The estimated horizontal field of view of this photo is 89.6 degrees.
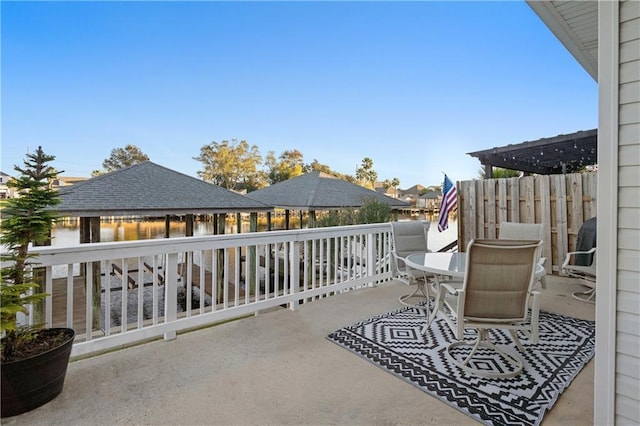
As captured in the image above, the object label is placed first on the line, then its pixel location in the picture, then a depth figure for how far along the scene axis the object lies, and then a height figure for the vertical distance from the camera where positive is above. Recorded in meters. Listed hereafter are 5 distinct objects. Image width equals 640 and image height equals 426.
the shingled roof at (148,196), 5.84 +0.31
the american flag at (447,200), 6.87 +0.24
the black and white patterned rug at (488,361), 2.05 -1.22
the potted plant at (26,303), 1.91 -0.56
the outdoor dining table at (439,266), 2.82 -0.52
